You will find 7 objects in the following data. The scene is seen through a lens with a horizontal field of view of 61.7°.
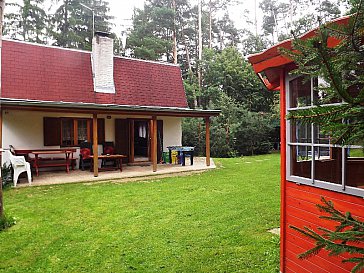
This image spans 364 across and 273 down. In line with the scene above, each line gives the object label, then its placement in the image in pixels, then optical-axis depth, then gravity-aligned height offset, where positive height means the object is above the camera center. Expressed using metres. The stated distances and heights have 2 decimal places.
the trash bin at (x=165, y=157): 12.86 -0.96
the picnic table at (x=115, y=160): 9.94 -0.95
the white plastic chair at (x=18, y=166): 8.23 -0.83
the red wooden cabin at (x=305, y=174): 2.37 -0.36
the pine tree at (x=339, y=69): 1.06 +0.24
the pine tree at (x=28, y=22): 23.95 +9.07
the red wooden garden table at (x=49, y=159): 9.41 -0.79
